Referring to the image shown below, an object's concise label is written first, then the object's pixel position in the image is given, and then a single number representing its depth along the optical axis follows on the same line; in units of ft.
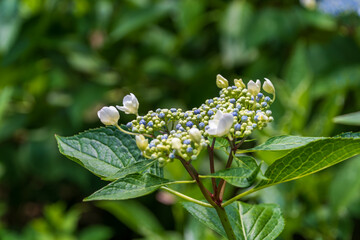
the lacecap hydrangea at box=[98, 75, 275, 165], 2.35
